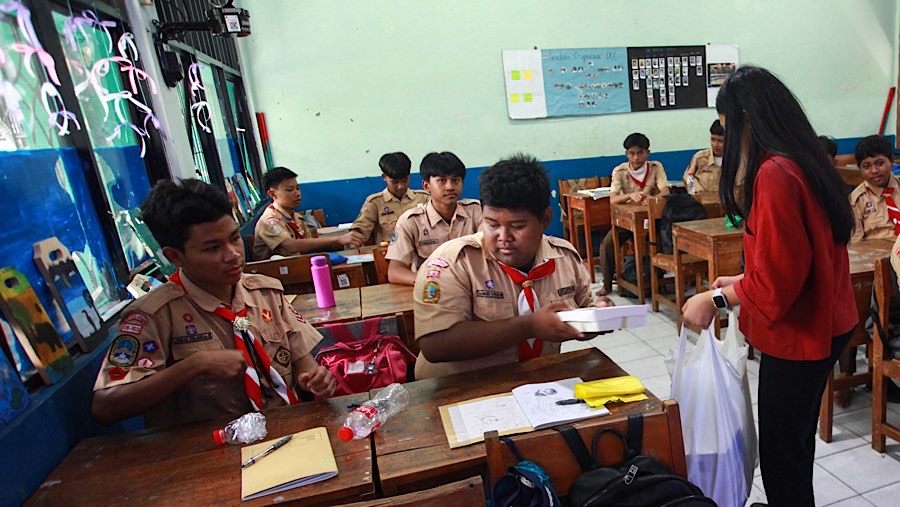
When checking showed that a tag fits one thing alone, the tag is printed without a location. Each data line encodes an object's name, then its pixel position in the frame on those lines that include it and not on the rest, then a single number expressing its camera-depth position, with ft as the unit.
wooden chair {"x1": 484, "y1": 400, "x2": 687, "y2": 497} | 3.18
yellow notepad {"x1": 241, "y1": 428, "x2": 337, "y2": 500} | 3.24
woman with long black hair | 4.11
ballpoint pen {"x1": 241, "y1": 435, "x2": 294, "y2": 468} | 3.51
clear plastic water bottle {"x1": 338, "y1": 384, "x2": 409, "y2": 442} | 3.72
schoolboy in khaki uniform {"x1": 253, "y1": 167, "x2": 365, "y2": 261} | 10.87
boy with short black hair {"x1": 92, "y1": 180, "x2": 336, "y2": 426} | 4.00
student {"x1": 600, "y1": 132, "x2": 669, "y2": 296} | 15.83
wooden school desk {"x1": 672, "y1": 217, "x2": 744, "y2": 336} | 9.48
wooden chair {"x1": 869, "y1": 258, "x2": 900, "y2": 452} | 6.04
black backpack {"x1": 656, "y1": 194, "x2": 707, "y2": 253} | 11.75
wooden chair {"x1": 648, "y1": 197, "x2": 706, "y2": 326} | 11.32
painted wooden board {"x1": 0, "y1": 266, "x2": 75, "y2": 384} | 3.83
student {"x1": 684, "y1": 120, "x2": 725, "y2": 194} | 15.92
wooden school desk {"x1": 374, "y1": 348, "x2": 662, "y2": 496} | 3.29
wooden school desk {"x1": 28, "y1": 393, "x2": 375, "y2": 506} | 3.21
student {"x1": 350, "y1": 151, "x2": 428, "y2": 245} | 12.23
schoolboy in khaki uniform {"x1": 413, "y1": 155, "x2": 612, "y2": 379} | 4.50
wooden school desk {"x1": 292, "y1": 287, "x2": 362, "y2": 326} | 6.88
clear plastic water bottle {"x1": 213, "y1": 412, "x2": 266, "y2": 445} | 3.83
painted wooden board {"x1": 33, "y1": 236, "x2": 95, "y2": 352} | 4.55
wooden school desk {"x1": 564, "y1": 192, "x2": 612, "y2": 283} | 15.11
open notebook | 3.58
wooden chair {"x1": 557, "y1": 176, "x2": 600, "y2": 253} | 18.60
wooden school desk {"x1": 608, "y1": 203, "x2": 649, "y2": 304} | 12.78
